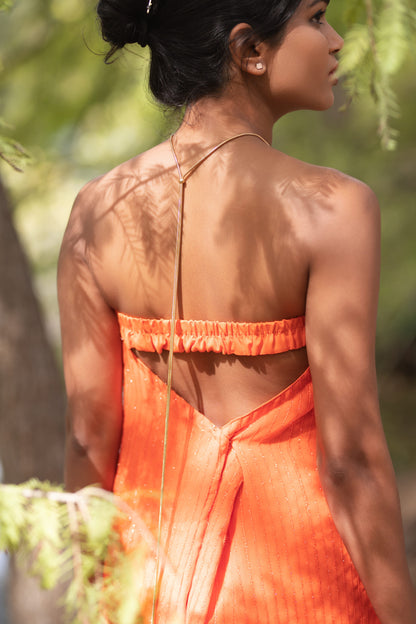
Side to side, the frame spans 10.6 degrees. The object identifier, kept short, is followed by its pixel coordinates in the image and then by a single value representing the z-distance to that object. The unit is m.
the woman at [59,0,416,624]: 2.46
